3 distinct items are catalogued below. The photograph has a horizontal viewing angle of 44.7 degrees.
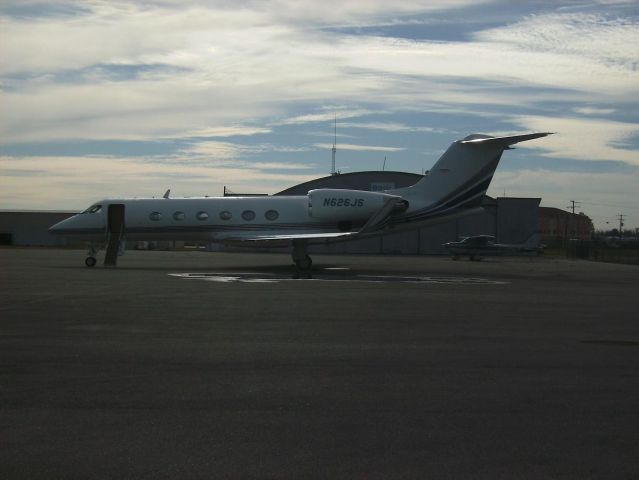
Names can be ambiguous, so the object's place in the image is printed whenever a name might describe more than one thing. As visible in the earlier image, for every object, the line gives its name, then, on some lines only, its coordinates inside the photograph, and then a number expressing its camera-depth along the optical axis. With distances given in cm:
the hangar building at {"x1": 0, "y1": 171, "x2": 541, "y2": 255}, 6066
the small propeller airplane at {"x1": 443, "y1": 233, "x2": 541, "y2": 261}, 5072
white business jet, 3241
